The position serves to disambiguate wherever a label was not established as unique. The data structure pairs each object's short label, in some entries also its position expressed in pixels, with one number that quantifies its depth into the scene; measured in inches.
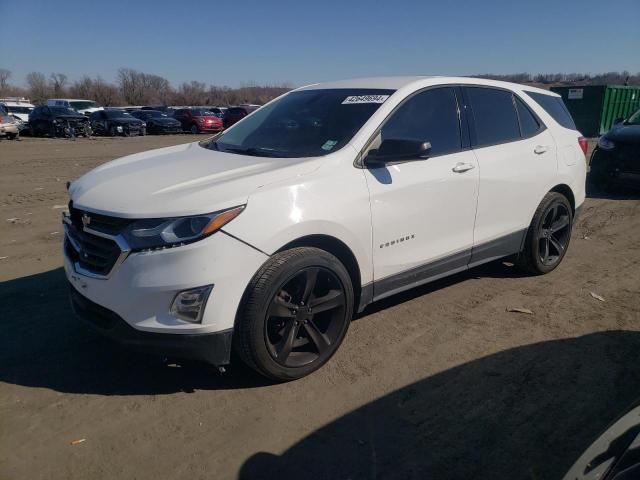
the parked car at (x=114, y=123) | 1085.1
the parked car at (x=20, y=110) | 1185.2
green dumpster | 826.2
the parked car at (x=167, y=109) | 1438.5
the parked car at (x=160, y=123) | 1189.1
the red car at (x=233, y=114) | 1237.7
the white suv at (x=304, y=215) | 109.4
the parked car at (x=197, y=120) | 1207.6
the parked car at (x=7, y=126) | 855.7
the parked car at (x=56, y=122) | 991.6
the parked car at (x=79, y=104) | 1225.4
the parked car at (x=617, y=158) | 339.3
